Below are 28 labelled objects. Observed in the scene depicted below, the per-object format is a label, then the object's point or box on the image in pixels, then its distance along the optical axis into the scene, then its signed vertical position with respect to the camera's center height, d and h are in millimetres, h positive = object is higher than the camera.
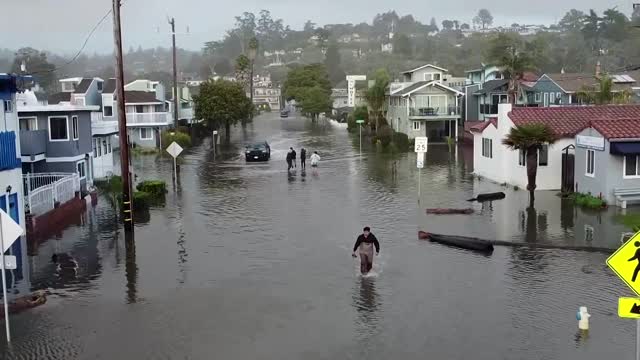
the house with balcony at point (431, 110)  68812 +41
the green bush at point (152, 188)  33219 -3118
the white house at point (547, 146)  33562 -1262
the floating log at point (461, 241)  21328 -3819
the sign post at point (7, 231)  13500 -1980
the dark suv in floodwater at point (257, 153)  51625 -2627
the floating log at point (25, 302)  16125 -3962
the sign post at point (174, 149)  37375 -1602
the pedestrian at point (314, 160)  46000 -2827
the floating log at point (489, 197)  31073 -3611
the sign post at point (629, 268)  9414 -2057
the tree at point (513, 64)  60344 +3616
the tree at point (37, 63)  131625 +10135
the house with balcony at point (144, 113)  63656 +446
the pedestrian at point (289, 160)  44438 -2691
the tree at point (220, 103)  76062 +1296
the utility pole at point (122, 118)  23547 -1
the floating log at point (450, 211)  28006 -3753
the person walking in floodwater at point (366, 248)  18359 -3311
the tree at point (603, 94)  51906 +915
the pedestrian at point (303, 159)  45438 -2720
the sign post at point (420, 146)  30953 -1459
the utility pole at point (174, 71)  66438 +4069
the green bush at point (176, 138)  63594 -1857
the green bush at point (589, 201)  28625 -3619
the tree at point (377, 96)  76625 +1649
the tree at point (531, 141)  30062 -1290
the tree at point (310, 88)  120562 +4468
